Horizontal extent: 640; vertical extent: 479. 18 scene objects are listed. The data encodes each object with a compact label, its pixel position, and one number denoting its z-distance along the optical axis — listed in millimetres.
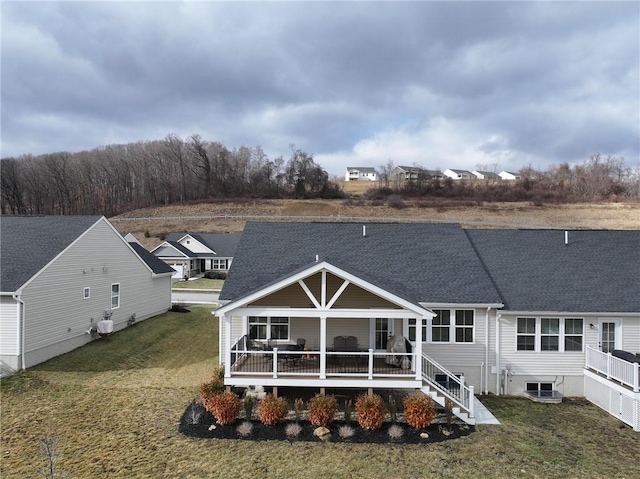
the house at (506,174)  129425
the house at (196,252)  47594
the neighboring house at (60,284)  15141
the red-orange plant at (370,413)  11109
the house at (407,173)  98162
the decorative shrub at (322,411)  11180
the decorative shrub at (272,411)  11227
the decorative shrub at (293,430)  10798
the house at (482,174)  128125
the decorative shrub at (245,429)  10844
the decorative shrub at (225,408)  11242
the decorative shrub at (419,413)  11188
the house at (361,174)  139875
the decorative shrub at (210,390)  11753
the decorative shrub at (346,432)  10781
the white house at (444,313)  12039
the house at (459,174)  129750
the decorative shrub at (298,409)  11378
